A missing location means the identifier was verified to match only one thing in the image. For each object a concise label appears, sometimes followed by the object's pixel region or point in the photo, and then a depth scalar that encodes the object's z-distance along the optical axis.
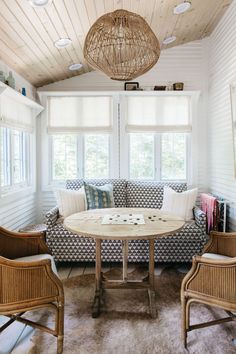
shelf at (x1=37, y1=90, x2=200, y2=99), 4.45
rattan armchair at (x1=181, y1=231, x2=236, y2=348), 1.86
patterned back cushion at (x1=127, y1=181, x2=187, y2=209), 4.10
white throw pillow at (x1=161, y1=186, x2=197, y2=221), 3.71
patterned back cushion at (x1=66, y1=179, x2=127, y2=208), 4.11
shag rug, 1.97
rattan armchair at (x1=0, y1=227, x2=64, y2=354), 1.86
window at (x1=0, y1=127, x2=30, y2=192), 3.54
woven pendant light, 2.07
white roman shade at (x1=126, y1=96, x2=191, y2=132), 4.51
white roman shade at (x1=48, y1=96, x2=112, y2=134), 4.53
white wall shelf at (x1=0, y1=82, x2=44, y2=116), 3.10
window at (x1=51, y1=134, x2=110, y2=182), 4.63
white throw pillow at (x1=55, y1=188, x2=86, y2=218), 3.71
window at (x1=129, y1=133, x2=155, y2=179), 4.63
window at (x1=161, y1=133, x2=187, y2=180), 4.62
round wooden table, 2.17
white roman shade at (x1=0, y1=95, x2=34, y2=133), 3.32
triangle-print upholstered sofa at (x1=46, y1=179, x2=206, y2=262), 3.40
